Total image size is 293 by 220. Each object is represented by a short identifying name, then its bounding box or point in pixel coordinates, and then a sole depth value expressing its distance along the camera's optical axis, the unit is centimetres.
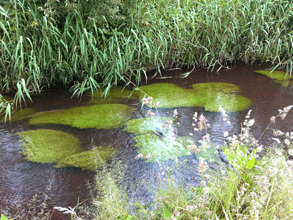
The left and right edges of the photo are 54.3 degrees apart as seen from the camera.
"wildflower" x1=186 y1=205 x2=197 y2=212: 131
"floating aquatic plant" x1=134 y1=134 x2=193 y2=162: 238
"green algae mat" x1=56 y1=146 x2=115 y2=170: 228
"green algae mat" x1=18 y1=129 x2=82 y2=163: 240
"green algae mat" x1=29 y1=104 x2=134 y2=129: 295
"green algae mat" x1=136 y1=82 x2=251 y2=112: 330
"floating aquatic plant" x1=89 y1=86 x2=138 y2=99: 356
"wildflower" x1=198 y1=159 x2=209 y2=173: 127
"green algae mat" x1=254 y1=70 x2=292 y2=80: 408
